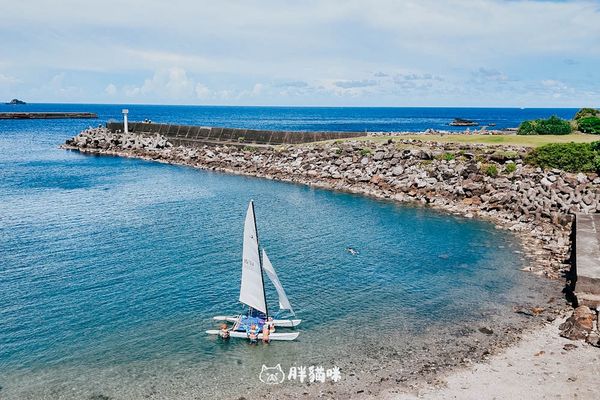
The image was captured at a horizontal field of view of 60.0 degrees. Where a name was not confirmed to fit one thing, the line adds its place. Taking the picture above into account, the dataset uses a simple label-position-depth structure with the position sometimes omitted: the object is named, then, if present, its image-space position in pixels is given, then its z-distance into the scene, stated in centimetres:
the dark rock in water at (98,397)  2100
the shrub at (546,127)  7981
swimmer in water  4032
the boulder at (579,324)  2577
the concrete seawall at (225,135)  9638
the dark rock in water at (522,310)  2931
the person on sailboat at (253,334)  2558
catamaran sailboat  2577
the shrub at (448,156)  6656
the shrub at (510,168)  6050
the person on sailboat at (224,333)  2567
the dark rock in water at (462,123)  18444
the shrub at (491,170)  6028
